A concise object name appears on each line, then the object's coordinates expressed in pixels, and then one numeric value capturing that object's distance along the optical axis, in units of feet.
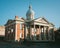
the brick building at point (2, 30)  220.35
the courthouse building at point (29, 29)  137.69
